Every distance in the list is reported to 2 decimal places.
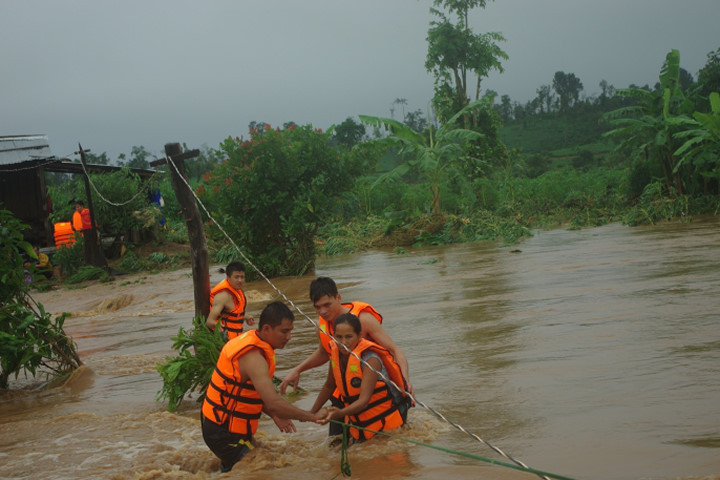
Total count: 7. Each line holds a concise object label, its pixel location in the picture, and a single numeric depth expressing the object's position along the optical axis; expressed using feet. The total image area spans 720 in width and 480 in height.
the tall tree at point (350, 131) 143.54
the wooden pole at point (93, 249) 65.57
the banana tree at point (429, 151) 74.18
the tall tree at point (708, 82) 76.84
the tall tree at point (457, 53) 105.19
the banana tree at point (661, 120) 72.54
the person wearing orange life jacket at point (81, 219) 65.92
